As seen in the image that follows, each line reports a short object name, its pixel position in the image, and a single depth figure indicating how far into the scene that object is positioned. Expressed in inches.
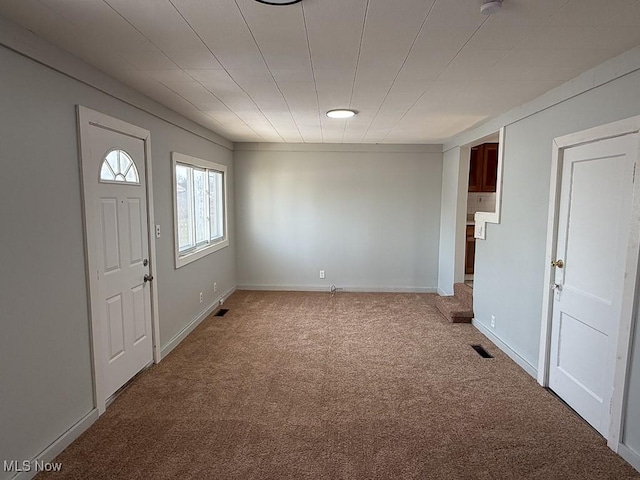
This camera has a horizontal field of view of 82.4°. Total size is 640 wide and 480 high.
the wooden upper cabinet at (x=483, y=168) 240.2
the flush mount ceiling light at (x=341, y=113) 138.4
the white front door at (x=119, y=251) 99.3
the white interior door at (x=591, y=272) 87.4
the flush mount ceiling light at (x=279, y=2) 60.7
